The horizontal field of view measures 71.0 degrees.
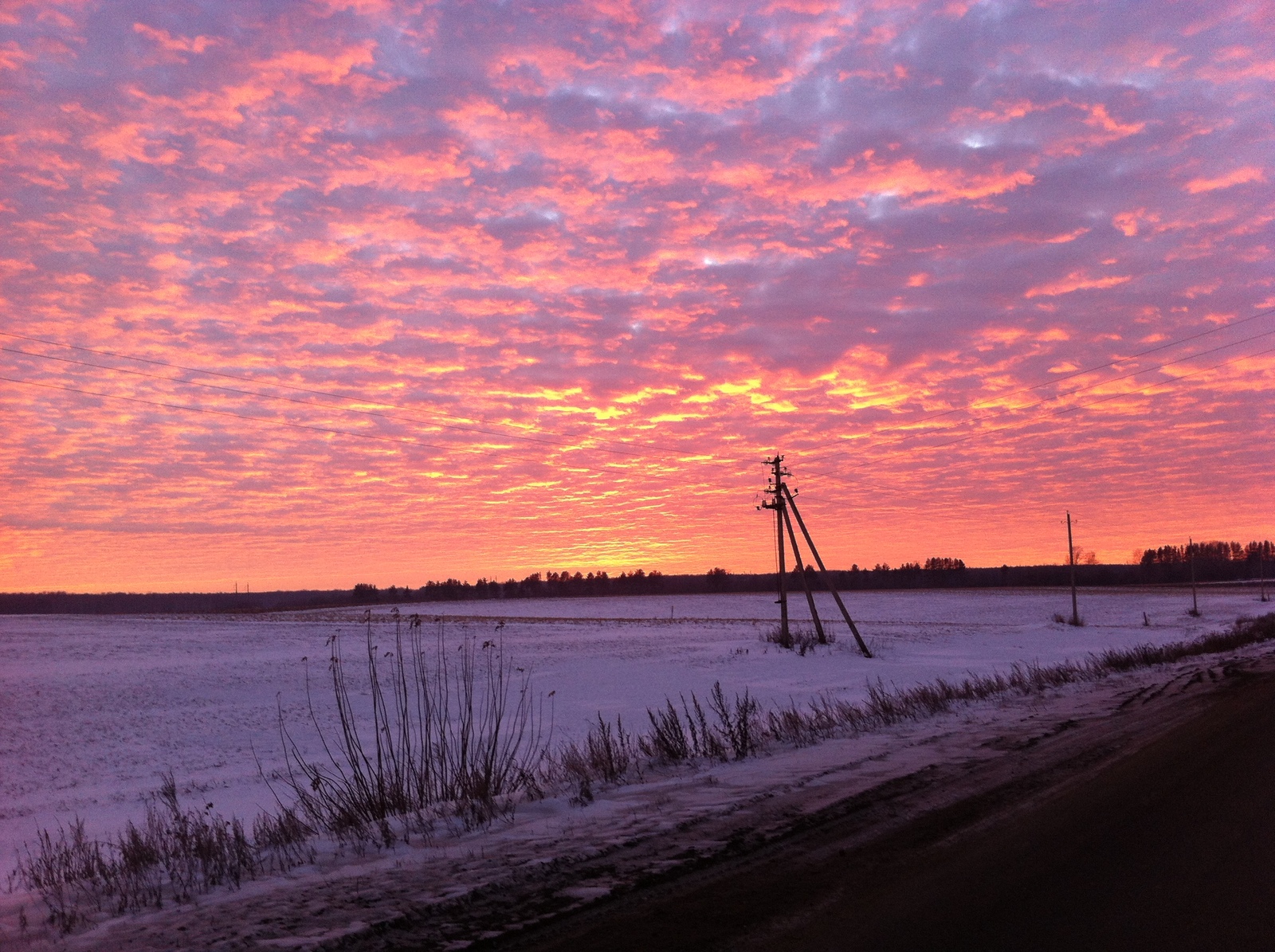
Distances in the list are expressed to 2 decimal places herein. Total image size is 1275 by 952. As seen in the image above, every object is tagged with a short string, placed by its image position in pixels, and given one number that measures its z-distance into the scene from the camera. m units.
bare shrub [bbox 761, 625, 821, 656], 43.45
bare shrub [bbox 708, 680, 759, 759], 12.02
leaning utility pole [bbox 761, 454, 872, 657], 39.69
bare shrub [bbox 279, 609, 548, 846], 8.45
